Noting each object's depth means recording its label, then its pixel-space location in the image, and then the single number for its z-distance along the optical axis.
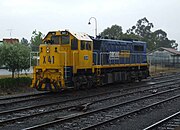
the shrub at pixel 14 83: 20.30
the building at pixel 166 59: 58.12
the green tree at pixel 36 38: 51.98
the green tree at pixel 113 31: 93.26
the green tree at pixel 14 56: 21.17
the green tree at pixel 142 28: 115.12
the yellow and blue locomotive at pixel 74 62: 18.30
